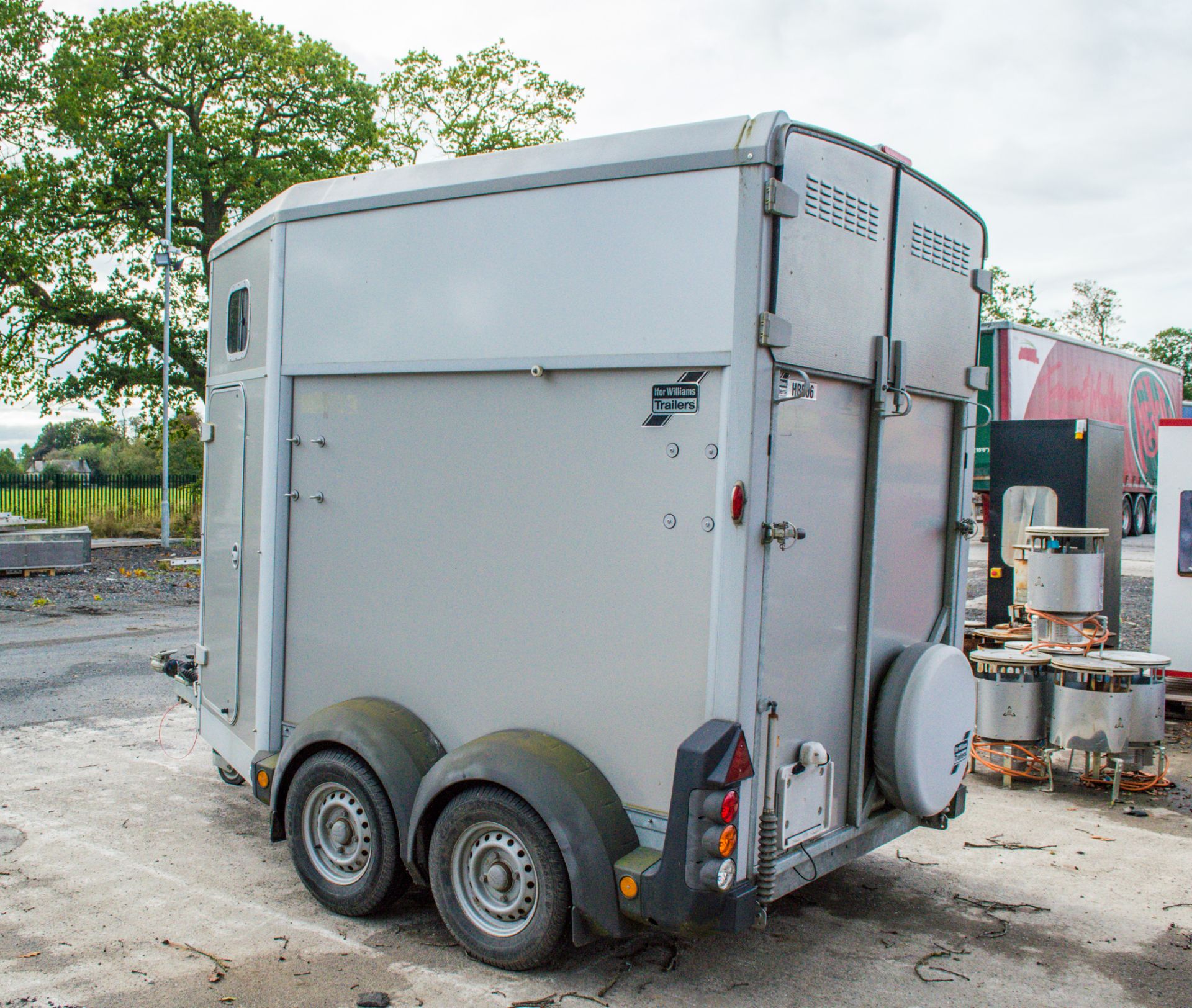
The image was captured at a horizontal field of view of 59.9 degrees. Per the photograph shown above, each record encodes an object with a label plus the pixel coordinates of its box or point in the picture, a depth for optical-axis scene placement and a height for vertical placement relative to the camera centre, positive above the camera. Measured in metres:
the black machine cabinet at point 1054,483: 8.80 +0.19
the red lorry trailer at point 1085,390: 18.38 +2.45
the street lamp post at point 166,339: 21.17 +2.69
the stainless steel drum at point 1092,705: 6.39 -1.24
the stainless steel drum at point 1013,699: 6.65 -1.27
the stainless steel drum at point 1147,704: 6.49 -1.24
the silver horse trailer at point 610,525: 3.54 -0.15
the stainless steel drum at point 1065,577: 6.93 -0.49
